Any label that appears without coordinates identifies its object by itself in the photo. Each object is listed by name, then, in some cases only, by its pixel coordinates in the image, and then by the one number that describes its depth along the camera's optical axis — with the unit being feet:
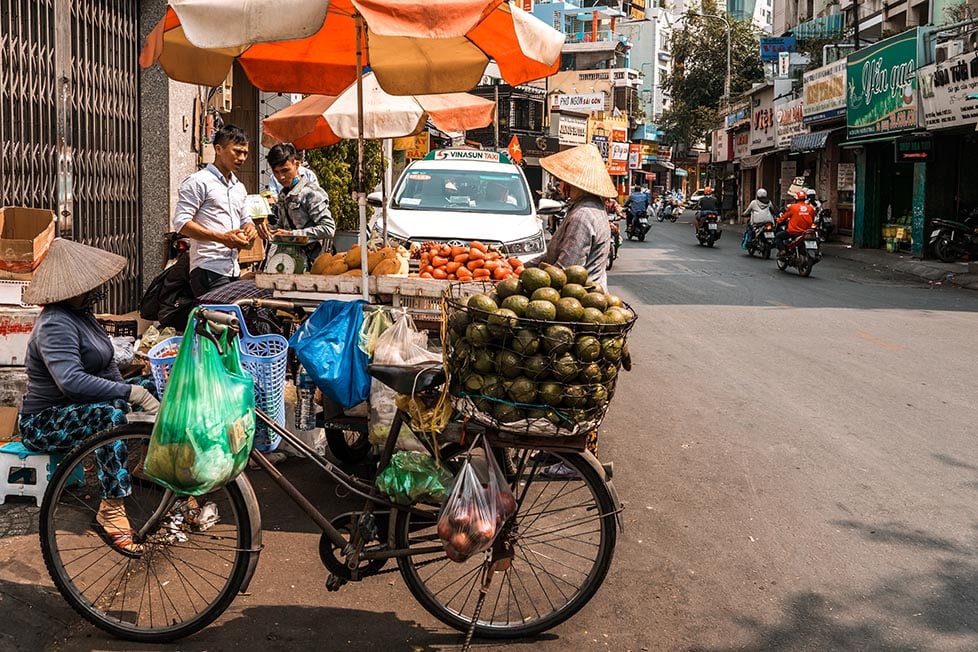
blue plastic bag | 15.70
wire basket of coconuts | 12.00
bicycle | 12.54
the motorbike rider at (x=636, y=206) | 97.96
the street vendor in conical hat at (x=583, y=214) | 19.86
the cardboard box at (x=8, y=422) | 19.26
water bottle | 18.31
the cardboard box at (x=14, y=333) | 20.90
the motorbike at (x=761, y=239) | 75.61
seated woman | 14.35
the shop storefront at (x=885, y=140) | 74.08
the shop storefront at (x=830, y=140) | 92.58
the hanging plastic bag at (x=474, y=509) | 11.96
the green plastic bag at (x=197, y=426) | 11.44
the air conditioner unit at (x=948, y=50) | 65.72
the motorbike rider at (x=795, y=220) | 64.75
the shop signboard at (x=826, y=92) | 90.53
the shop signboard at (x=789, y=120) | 104.99
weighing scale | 22.89
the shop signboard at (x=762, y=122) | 124.36
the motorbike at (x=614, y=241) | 68.64
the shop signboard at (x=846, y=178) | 97.40
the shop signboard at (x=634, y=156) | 199.46
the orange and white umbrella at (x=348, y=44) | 15.88
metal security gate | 23.53
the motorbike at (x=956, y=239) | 67.41
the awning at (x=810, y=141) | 97.86
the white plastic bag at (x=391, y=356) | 14.57
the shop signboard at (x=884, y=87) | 73.05
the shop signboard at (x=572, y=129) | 148.77
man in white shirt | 22.18
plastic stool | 16.31
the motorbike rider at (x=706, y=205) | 91.09
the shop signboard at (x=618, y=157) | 158.84
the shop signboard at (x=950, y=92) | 63.16
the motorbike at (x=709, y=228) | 89.35
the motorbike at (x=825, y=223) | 90.71
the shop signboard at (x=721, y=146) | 153.24
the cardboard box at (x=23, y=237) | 20.66
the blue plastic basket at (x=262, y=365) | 16.12
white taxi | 36.09
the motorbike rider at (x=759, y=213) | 76.64
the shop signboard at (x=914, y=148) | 72.84
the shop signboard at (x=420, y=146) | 85.16
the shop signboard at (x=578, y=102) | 158.30
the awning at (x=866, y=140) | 78.01
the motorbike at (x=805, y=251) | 62.49
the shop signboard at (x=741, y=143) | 137.80
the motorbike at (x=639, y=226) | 98.27
